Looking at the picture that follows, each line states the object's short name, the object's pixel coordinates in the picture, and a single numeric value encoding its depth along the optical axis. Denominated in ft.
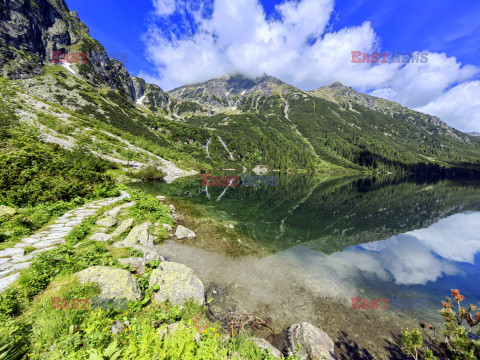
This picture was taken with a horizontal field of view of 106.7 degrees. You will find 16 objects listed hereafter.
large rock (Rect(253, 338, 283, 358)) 19.92
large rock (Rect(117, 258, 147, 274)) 27.04
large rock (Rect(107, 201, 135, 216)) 48.23
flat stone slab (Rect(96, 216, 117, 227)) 41.45
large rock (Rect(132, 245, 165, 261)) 31.62
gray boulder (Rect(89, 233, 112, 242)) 34.37
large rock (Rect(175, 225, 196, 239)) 51.00
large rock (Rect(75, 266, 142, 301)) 19.92
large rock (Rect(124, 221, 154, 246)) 37.22
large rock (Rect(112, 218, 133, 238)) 38.60
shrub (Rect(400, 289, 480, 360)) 13.75
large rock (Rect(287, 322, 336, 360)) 21.50
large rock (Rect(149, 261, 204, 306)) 23.58
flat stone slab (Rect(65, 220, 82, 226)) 37.88
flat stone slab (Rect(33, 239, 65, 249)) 28.02
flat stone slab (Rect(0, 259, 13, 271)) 21.43
